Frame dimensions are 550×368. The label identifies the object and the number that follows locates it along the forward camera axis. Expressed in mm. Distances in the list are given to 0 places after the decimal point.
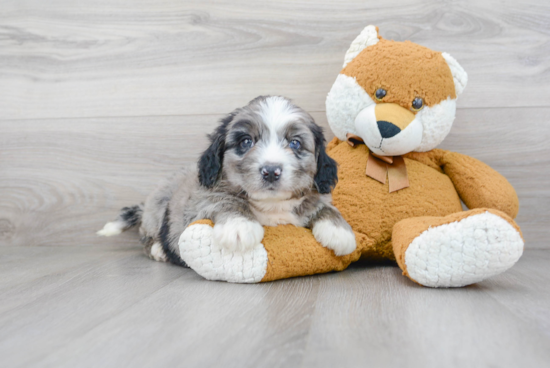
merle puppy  495
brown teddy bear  506
